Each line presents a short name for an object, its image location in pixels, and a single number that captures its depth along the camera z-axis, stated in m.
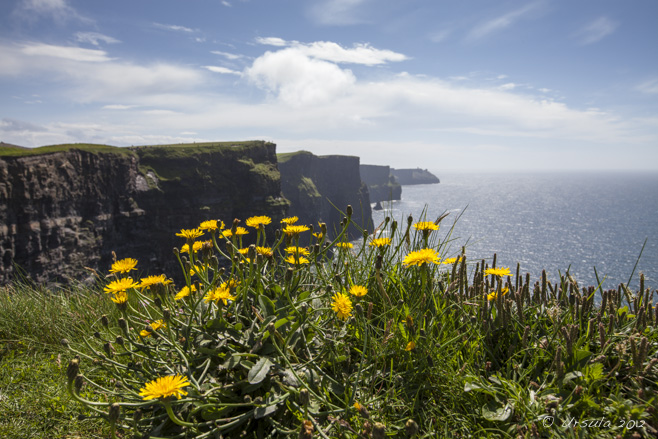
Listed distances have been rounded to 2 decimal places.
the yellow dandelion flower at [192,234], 2.50
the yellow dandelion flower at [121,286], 1.92
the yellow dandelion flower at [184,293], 2.22
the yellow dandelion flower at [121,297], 1.96
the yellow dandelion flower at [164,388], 1.27
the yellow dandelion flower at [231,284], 2.26
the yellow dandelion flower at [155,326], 2.04
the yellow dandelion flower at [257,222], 2.53
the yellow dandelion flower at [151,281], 2.11
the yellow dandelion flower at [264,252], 2.34
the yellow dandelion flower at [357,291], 1.95
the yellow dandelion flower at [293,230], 2.40
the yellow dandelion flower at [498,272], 2.31
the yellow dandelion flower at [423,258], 1.97
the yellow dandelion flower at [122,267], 2.23
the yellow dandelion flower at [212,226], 2.55
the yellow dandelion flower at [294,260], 2.33
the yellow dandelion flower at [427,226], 2.30
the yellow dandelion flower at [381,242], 2.42
